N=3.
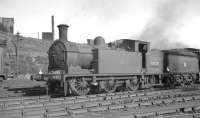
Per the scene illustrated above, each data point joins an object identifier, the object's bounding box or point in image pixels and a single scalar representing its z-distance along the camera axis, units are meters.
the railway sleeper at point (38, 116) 6.69
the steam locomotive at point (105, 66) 13.18
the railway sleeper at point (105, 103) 9.46
